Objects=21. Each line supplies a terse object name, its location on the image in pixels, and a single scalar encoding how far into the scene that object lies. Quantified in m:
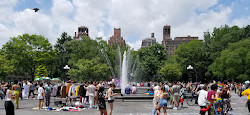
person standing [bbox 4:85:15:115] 9.83
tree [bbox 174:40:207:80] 65.71
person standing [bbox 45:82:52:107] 16.36
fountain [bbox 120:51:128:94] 33.78
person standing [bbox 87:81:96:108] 16.02
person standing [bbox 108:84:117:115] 10.68
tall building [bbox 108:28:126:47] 161.25
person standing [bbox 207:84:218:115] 8.73
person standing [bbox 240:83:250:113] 11.05
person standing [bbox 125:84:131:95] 25.42
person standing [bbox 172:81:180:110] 15.88
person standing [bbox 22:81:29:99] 23.72
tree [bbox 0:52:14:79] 54.67
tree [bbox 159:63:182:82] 61.08
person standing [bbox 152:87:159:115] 10.41
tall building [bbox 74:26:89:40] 169.57
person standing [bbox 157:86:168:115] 10.38
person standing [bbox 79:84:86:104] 17.91
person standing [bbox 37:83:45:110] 15.00
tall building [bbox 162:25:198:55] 173.50
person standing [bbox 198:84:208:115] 9.21
